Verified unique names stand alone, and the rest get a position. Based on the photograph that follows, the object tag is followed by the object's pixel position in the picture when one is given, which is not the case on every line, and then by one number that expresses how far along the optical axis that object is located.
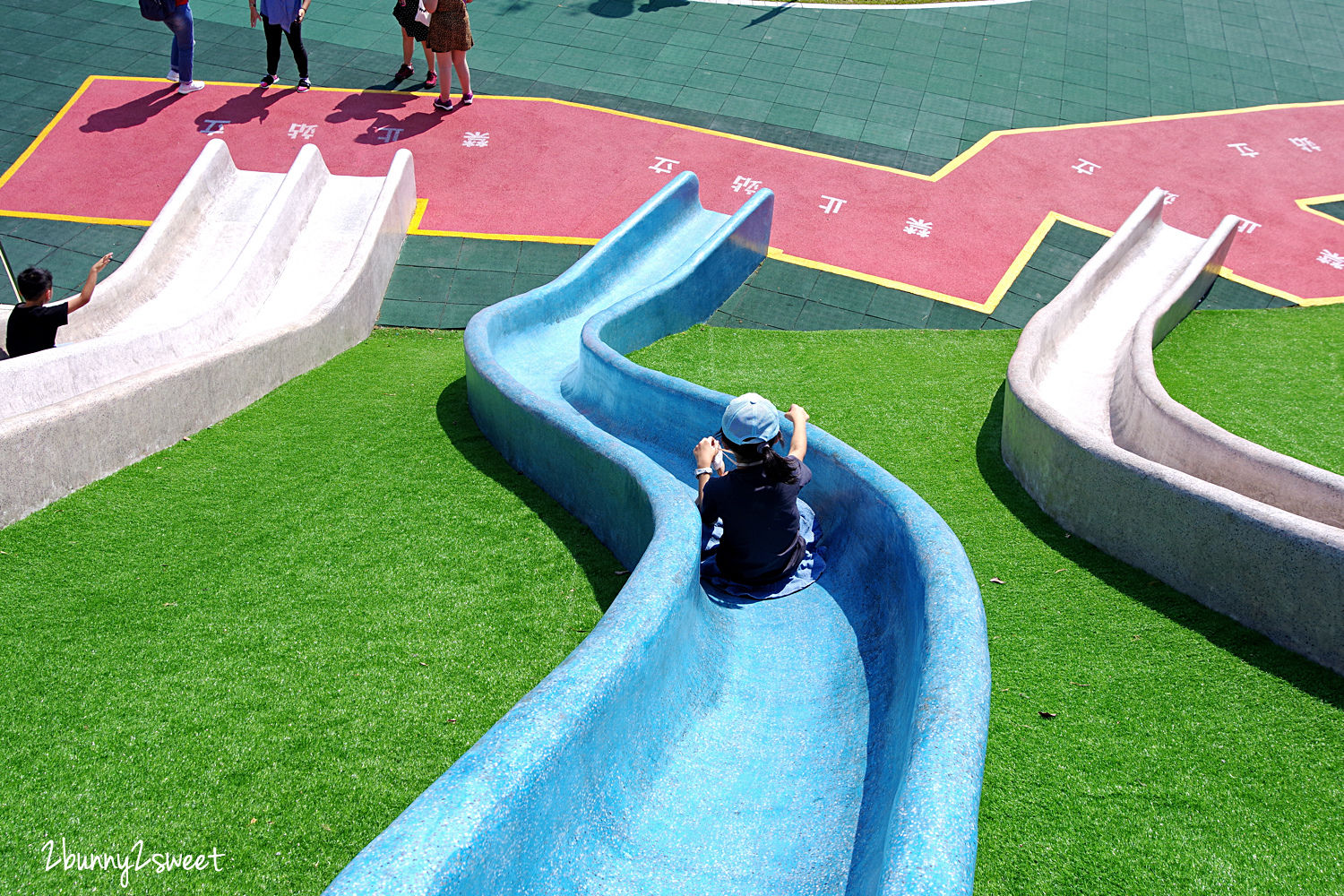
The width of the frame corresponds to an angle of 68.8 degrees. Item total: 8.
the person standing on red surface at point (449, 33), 13.61
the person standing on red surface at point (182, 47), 13.86
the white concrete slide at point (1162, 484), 4.52
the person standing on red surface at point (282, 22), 13.82
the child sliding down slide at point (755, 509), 4.68
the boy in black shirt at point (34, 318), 6.91
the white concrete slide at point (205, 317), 5.92
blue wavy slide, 2.87
